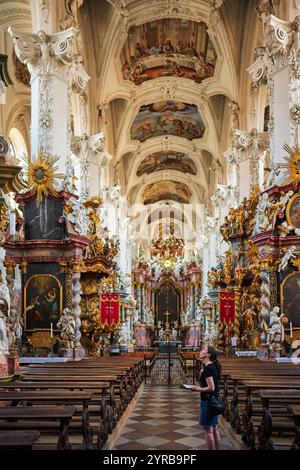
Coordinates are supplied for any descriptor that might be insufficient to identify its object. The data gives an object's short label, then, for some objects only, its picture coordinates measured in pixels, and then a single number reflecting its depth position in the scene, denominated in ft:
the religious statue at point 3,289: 25.93
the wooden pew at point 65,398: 18.02
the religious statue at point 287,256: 48.75
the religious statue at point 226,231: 71.13
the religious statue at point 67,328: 48.26
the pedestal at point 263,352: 48.62
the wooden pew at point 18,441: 11.53
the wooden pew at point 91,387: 21.20
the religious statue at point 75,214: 50.37
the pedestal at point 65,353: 48.27
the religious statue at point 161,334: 138.92
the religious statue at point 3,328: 25.83
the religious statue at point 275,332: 47.24
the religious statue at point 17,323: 43.80
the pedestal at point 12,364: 27.40
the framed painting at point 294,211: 49.21
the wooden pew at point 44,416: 14.82
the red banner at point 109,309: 65.26
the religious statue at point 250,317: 61.87
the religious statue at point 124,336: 94.17
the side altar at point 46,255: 48.96
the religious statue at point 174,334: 137.54
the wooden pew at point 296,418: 14.73
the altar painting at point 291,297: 48.67
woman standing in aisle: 18.31
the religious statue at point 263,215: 50.43
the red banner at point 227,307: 66.33
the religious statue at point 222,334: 71.53
